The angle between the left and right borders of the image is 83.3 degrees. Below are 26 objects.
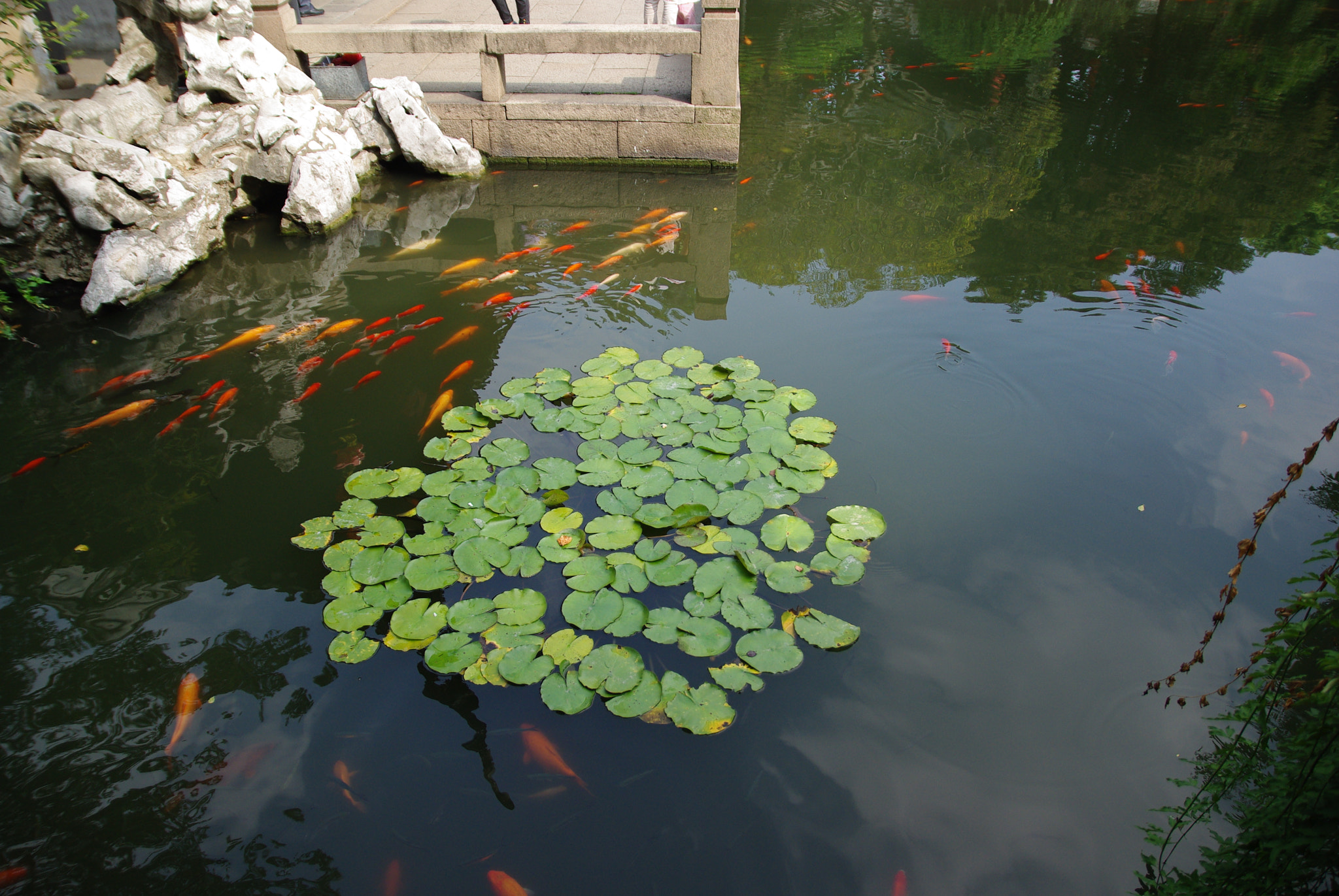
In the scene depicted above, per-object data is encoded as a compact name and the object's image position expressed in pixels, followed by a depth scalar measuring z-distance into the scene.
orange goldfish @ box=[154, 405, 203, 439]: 3.83
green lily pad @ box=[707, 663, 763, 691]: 2.63
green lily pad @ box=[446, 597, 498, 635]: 2.81
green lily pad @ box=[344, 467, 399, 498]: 3.40
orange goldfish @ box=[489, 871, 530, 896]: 2.15
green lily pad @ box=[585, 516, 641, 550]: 3.13
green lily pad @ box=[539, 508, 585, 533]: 3.21
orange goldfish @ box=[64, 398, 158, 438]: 3.86
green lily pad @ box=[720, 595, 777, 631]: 2.82
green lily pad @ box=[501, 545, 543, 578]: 3.02
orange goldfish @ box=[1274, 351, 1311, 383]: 4.13
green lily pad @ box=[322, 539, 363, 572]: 3.06
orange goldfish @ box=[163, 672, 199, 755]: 2.55
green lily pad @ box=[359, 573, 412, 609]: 2.92
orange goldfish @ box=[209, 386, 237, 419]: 4.00
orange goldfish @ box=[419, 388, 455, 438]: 3.89
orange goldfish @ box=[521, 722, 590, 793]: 2.43
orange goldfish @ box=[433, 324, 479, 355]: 4.46
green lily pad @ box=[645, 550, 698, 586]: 2.96
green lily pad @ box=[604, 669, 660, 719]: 2.54
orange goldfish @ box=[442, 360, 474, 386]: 4.16
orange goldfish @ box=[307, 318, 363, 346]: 4.57
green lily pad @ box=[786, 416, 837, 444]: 3.65
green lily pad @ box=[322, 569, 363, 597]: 2.97
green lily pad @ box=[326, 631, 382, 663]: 2.75
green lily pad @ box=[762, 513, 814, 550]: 3.12
